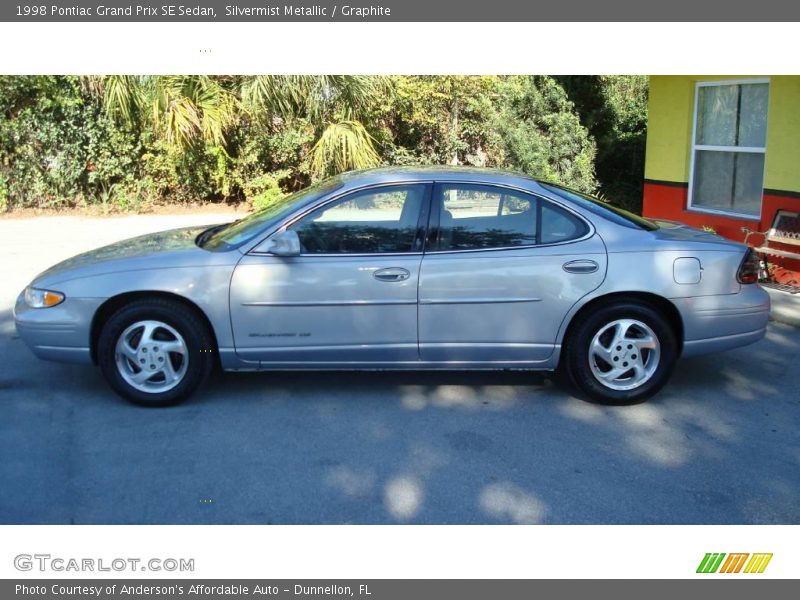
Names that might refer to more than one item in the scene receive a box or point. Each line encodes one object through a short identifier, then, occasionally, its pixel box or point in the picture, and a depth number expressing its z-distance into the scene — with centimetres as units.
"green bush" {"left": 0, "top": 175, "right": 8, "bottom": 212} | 1524
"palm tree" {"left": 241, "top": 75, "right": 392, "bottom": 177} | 1438
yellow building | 902
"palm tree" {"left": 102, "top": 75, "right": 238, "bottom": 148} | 1427
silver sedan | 536
